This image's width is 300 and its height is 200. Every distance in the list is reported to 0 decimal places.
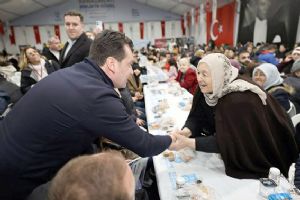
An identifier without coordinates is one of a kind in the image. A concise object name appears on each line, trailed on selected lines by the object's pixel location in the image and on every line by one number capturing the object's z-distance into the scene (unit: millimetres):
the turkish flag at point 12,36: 17466
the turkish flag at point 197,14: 14572
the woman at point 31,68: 4042
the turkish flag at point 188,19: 16666
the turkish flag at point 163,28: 18781
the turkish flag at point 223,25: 11723
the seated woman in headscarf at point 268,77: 2965
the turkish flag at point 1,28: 16445
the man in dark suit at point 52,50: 4465
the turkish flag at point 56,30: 17870
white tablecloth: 1410
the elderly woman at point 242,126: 1618
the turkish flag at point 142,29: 18538
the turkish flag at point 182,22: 18805
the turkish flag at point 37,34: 17781
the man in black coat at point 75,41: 3131
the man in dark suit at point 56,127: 1367
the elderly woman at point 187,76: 4902
